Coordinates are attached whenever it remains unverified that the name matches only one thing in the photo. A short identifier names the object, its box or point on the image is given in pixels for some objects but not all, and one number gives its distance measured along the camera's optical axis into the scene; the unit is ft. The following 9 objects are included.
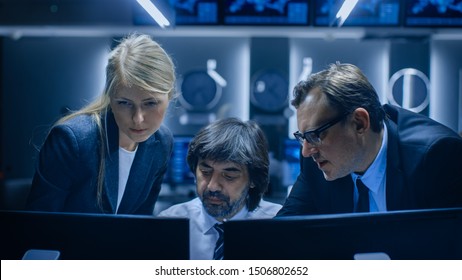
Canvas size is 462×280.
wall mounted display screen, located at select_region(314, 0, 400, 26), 9.77
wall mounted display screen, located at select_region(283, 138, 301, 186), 11.97
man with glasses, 5.35
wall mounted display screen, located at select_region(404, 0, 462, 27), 9.45
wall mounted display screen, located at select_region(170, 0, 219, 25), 10.30
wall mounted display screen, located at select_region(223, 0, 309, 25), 10.27
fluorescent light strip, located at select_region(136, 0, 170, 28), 6.37
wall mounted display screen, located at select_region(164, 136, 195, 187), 12.15
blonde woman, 5.90
